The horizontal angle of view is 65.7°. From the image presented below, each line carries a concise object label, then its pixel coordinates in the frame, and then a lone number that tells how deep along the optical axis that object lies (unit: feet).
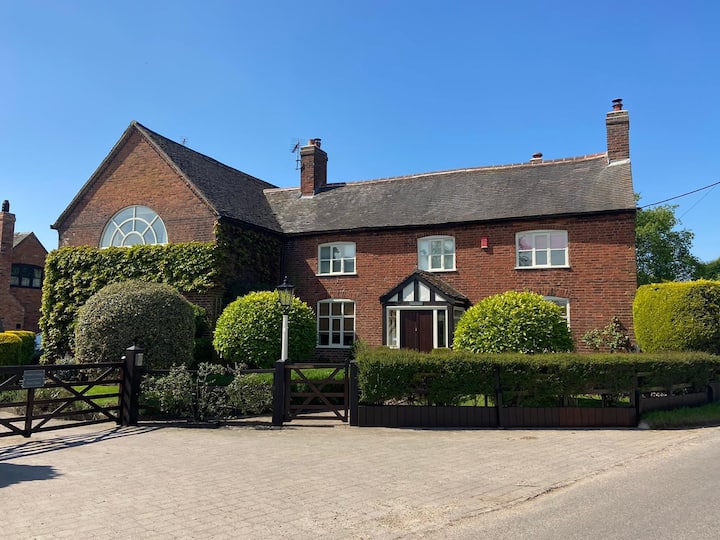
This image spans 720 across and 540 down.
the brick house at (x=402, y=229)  62.80
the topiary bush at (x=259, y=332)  56.13
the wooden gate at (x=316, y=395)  38.50
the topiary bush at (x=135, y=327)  51.16
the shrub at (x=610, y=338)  59.11
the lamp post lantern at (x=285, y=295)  48.44
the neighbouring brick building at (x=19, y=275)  105.81
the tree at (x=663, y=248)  149.69
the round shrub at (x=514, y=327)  48.96
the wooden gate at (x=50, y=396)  32.99
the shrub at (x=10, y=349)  68.96
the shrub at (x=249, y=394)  40.04
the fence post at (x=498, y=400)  37.01
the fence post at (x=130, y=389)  38.55
